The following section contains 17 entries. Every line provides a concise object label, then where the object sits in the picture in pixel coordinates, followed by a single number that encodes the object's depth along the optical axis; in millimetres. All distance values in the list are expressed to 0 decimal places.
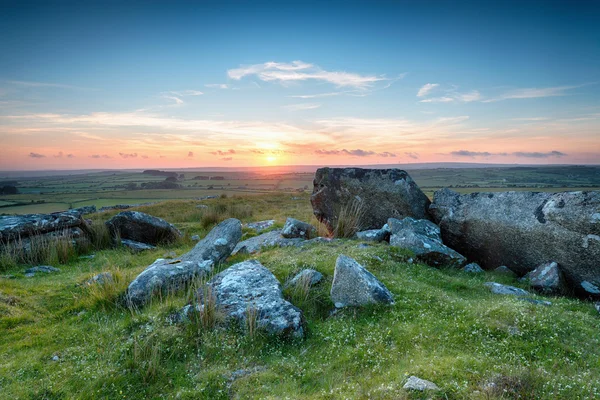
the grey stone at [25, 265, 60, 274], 12764
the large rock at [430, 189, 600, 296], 9883
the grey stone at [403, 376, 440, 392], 4746
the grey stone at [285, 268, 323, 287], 8625
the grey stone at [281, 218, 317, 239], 15117
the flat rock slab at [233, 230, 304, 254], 13984
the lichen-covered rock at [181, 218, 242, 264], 11984
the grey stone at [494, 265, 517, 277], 11320
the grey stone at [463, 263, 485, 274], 11469
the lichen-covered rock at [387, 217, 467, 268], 11367
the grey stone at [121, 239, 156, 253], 16281
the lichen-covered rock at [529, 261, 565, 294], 9695
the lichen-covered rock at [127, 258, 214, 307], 8719
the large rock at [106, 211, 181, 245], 17406
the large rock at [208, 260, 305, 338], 7000
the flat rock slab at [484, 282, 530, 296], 8914
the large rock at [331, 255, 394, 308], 7766
